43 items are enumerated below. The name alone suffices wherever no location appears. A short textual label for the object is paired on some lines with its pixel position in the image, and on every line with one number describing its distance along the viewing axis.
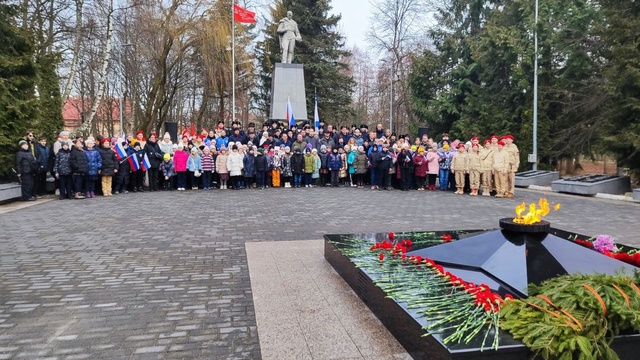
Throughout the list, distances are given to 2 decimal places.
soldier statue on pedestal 24.59
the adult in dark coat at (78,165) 13.32
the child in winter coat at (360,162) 17.42
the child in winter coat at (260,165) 16.59
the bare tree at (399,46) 36.56
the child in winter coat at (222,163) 16.22
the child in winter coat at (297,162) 17.09
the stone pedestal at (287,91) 23.77
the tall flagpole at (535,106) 20.47
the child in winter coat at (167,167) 15.76
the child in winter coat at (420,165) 16.42
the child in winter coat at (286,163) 17.09
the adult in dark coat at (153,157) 15.60
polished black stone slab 2.89
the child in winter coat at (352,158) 17.56
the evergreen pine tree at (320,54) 36.25
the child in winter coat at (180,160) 15.80
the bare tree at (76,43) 18.27
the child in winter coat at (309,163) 17.08
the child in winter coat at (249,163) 16.45
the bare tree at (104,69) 18.72
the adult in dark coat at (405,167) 16.39
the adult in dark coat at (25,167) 12.80
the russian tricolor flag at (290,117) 22.49
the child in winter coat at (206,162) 16.02
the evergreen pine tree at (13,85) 13.61
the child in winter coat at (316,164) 17.17
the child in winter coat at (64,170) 13.28
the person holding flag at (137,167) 15.22
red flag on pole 25.55
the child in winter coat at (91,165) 13.76
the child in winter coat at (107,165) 14.13
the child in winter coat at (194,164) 15.85
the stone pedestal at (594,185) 15.11
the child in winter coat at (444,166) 16.59
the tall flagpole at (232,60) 25.59
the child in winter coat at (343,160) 17.59
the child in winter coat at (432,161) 16.67
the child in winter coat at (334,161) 17.44
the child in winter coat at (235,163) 16.25
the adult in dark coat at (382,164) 16.50
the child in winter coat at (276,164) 16.95
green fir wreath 2.81
